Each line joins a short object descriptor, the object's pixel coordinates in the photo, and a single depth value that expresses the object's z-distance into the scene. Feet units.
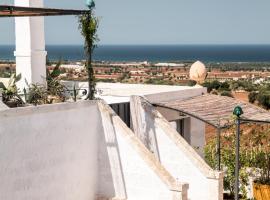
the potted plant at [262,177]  45.70
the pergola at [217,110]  45.47
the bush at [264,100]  137.80
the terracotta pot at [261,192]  45.60
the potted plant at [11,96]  40.76
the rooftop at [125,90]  48.26
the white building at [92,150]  37.78
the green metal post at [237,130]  34.40
